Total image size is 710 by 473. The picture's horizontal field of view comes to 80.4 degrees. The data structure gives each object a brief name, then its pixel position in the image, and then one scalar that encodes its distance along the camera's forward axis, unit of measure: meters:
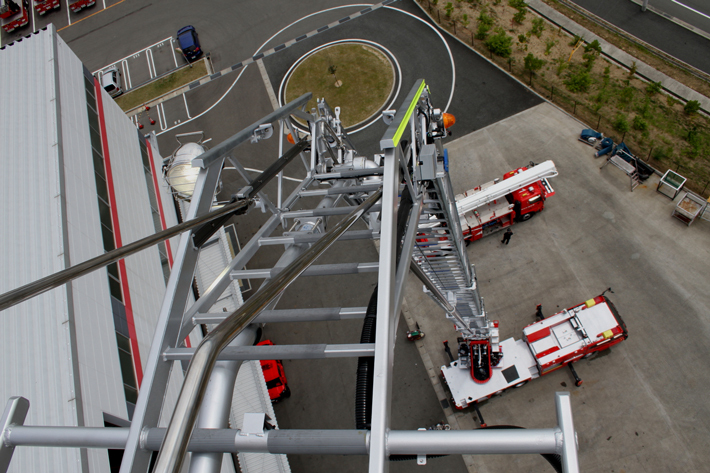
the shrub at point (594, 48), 27.92
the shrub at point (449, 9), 32.50
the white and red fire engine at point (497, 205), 21.83
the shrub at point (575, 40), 29.34
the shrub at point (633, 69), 26.73
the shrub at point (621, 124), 24.86
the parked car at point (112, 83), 35.62
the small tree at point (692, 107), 24.91
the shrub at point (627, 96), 26.28
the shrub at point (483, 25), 30.67
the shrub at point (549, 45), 29.44
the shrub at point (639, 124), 24.94
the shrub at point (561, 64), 28.43
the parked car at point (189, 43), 34.94
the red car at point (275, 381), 20.80
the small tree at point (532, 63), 28.03
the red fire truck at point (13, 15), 42.06
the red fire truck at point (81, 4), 41.75
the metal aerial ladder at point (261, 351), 3.65
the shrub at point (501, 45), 29.50
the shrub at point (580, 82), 27.38
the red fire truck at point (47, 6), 42.25
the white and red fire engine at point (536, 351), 18.48
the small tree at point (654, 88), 26.05
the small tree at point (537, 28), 30.48
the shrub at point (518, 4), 31.78
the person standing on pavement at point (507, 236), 22.58
